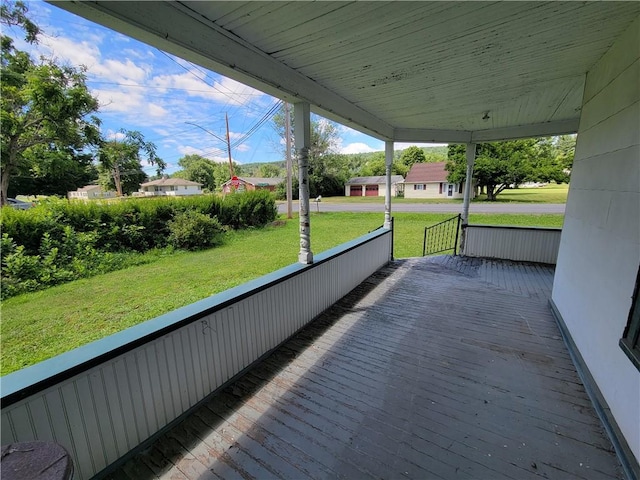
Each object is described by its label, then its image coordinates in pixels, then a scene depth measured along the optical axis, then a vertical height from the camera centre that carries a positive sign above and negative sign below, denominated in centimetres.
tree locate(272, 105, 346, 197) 2201 +266
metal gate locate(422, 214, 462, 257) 885 -191
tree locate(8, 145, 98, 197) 804 +56
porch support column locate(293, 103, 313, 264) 291 +26
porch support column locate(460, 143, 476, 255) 607 -7
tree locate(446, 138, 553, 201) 1931 +147
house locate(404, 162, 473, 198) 2720 +8
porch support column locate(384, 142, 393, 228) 546 +23
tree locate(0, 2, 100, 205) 706 +227
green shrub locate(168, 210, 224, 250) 855 -133
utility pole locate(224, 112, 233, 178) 1627 +249
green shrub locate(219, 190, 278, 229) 1156 -97
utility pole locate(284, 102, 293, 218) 1243 +120
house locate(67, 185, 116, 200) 2539 -14
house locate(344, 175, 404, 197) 3431 -17
